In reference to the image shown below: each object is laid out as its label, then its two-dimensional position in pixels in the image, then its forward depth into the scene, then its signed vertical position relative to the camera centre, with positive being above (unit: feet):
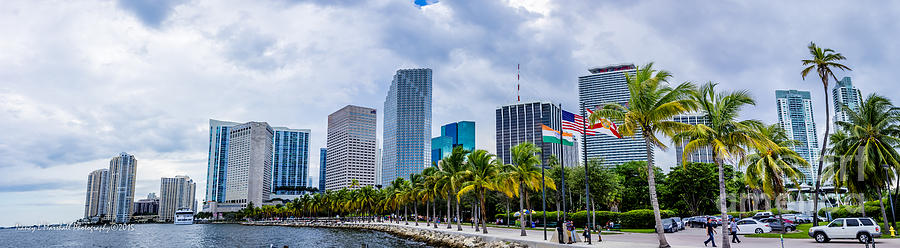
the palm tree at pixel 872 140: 113.91 +10.76
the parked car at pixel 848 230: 90.17 -7.60
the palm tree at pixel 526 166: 134.21 +6.05
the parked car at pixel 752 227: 127.54 -9.67
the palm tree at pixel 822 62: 124.47 +30.67
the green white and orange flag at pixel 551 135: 99.20 +10.56
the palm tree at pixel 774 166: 119.44 +5.30
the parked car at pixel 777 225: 136.60 -9.90
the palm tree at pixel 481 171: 142.72 +5.10
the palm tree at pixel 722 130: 76.23 +8.67
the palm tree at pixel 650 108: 78.48 +12.32
